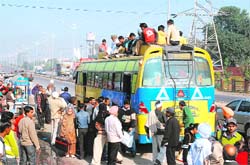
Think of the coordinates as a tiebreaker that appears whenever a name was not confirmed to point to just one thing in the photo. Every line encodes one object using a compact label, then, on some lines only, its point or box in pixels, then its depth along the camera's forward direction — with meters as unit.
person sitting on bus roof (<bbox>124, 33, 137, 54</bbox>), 16.64
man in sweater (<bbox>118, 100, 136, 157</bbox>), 13.30
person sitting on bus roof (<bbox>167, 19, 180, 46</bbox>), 15.00
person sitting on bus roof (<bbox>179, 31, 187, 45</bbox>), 15.97
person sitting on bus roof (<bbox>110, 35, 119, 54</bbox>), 19.98
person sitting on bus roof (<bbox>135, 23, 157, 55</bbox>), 15.16
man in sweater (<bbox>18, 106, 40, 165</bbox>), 10.23
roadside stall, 22.70
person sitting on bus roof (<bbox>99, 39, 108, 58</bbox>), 21.92
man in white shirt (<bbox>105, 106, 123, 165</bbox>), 11.62
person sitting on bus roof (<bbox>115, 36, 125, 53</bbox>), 18.12
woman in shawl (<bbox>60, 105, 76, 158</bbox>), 13.58
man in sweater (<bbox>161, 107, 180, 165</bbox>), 11.00
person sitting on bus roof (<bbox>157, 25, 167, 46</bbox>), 15.52
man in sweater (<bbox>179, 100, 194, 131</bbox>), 13.07
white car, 17.11
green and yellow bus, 14.02
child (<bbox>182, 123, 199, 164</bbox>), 11.04
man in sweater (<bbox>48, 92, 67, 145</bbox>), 15.54
